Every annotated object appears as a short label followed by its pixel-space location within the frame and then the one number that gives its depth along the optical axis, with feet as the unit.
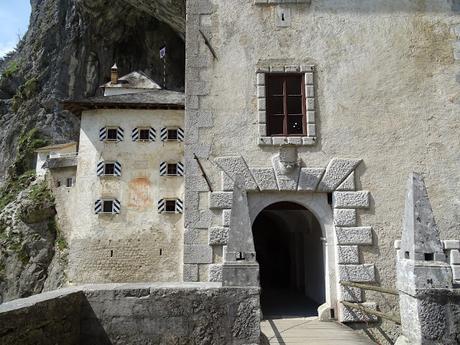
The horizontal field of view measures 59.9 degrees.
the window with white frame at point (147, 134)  58.18
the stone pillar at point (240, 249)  16.53
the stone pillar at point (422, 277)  14.83
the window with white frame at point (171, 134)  58.23
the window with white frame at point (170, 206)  56.80
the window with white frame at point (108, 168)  57.67
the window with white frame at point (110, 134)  58.13
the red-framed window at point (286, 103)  29.94
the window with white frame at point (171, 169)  57.62
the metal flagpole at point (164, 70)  93.77
